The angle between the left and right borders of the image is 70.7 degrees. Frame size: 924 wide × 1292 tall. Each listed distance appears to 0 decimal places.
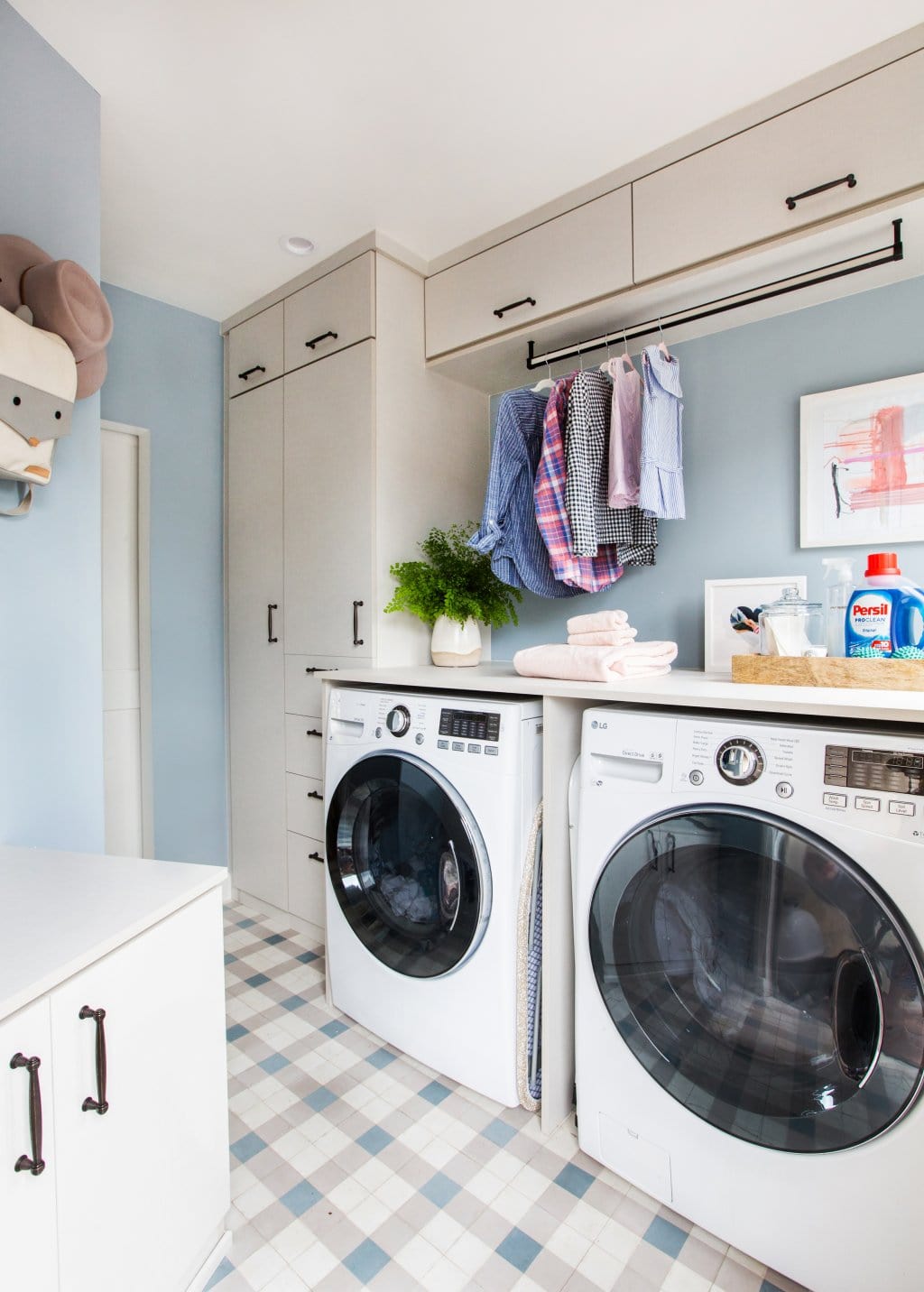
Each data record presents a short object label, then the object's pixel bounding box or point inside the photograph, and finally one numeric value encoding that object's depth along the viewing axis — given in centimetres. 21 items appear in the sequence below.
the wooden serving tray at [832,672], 127
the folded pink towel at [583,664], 146
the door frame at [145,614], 253
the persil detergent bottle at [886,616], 142
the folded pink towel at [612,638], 159
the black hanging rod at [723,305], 154
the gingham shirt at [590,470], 191
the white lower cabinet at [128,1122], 79
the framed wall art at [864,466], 167
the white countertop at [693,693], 103
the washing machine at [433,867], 151
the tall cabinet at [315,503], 217
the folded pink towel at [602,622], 161
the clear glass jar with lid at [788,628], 161
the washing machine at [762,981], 99
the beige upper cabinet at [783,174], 137
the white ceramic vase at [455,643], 214
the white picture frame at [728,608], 187
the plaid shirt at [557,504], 198
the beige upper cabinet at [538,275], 178
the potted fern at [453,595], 209
